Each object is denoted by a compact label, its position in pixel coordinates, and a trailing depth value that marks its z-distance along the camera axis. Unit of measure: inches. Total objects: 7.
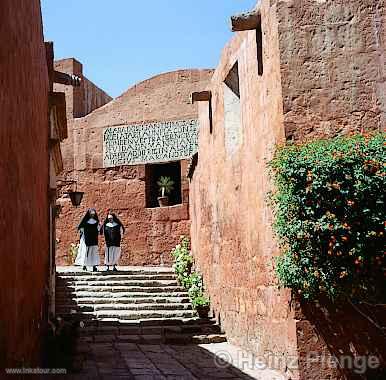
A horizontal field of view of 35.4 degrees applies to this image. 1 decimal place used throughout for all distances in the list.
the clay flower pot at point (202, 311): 406.6
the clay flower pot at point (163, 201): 631.2
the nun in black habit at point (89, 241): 547.8
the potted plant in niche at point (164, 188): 631.8
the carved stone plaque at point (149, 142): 652.1
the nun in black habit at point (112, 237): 552.4
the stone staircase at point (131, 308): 367.9
